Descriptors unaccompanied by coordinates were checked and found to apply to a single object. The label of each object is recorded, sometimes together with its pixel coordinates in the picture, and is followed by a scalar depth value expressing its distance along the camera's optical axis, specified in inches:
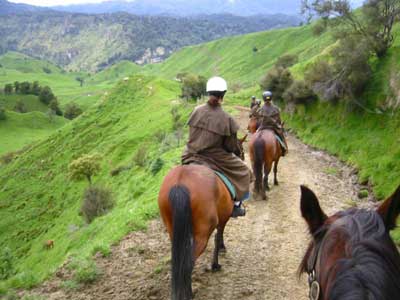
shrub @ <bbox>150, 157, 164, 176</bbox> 795.0
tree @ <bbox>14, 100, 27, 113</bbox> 4503.0
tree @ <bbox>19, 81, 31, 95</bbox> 5064.0
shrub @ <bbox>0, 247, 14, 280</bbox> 593.9
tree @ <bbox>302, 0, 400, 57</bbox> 819.4
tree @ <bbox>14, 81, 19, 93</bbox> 5064.0
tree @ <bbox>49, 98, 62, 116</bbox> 4317.4
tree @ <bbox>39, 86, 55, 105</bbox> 4849.2
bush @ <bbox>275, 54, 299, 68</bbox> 2240.4
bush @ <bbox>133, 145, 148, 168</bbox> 1204.4
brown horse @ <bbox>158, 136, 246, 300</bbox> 219.5
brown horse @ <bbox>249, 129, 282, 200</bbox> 442.3
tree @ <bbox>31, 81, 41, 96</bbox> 5044.3
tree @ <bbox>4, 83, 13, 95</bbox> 5022.1
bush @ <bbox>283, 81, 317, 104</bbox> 1020.5
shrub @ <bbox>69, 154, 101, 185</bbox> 1416.1
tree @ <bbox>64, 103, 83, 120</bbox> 4365.2
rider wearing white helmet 265.7
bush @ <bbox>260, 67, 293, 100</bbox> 1275.8
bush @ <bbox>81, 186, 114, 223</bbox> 917.8
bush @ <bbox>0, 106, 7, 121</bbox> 3656.0
